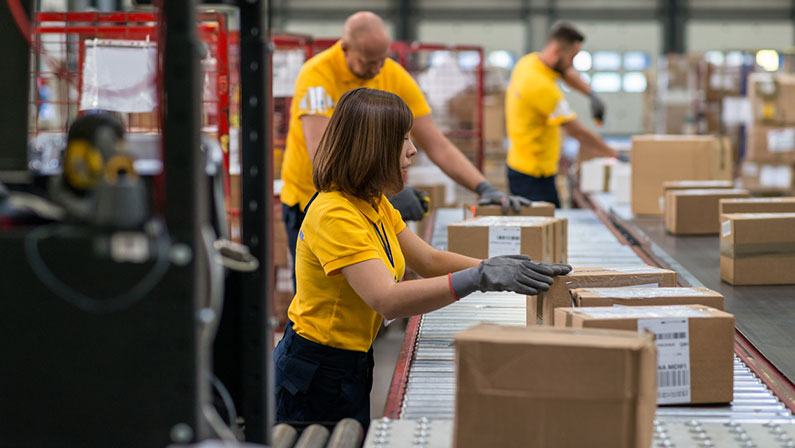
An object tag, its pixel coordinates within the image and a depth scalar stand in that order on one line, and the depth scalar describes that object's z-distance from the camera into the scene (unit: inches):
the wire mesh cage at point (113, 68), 159.9
